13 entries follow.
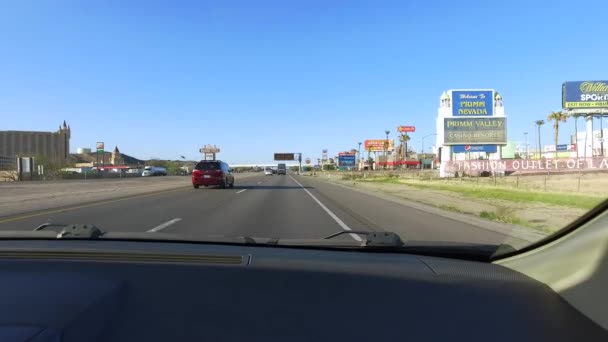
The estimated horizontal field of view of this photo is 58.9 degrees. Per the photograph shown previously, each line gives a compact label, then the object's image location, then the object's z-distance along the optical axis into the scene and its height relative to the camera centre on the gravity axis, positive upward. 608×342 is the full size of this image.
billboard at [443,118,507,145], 72.56 +5.11
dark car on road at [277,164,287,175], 123.38 -0.30
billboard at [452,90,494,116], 72.62 +8.95
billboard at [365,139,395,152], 153.64 +6.83
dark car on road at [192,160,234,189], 35.31 -0.35
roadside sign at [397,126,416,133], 139.75 +10.37
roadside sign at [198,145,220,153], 171.88 +6.27
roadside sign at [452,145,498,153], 73.75 +2.87
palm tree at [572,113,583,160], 77.59 +7.73
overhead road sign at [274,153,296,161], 166.50 +3.94
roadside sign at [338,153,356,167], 149.38 +2.70
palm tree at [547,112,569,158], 99.50 +9.97
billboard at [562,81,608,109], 75.19 +10.45
